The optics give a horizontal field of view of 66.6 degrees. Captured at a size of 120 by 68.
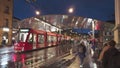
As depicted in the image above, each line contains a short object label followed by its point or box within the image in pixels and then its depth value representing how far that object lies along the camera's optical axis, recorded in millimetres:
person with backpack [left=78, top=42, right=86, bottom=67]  5246
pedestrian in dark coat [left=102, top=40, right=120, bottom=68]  2373
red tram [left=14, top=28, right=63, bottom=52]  11828
